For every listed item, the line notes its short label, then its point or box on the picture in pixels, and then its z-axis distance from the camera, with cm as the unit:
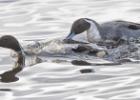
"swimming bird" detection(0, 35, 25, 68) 1223
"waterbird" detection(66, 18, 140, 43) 1291
